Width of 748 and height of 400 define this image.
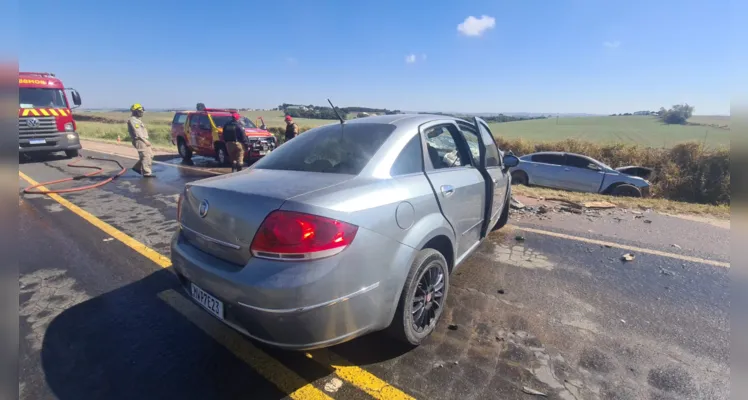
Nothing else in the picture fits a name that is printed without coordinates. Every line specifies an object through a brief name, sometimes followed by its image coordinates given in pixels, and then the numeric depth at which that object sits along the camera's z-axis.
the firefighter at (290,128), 11.25
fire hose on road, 7.14
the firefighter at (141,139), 8.45
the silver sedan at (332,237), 1.83
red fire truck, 11.00
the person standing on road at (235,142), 9.67
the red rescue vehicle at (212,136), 11.91
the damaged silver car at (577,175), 11.31
